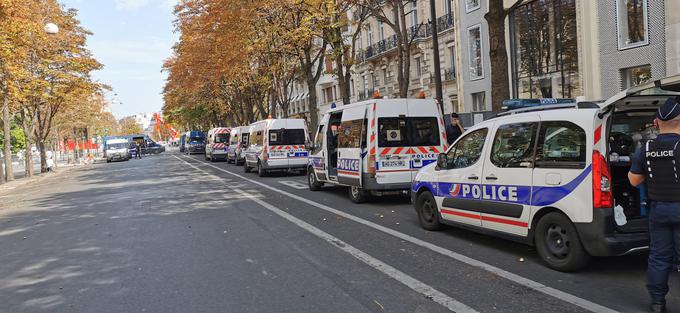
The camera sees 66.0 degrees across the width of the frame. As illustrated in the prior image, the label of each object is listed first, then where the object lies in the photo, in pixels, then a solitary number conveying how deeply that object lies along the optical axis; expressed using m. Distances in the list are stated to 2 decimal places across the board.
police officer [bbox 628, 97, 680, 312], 3.94
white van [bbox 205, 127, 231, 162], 35.94
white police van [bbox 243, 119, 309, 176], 19.23
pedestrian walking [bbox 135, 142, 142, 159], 58.07
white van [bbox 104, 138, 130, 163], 48.16
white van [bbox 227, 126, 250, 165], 26.68
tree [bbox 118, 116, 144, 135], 132.91
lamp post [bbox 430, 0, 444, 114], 15.21
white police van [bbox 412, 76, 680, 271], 5.00
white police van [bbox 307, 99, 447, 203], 10.38
